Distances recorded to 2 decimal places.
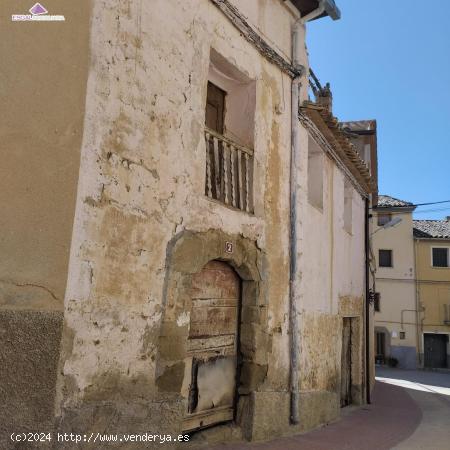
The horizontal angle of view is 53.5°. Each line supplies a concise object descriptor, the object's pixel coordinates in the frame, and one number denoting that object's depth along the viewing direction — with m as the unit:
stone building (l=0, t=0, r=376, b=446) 3.27
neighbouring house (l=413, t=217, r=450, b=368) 25.12
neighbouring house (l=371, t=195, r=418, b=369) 25.16
